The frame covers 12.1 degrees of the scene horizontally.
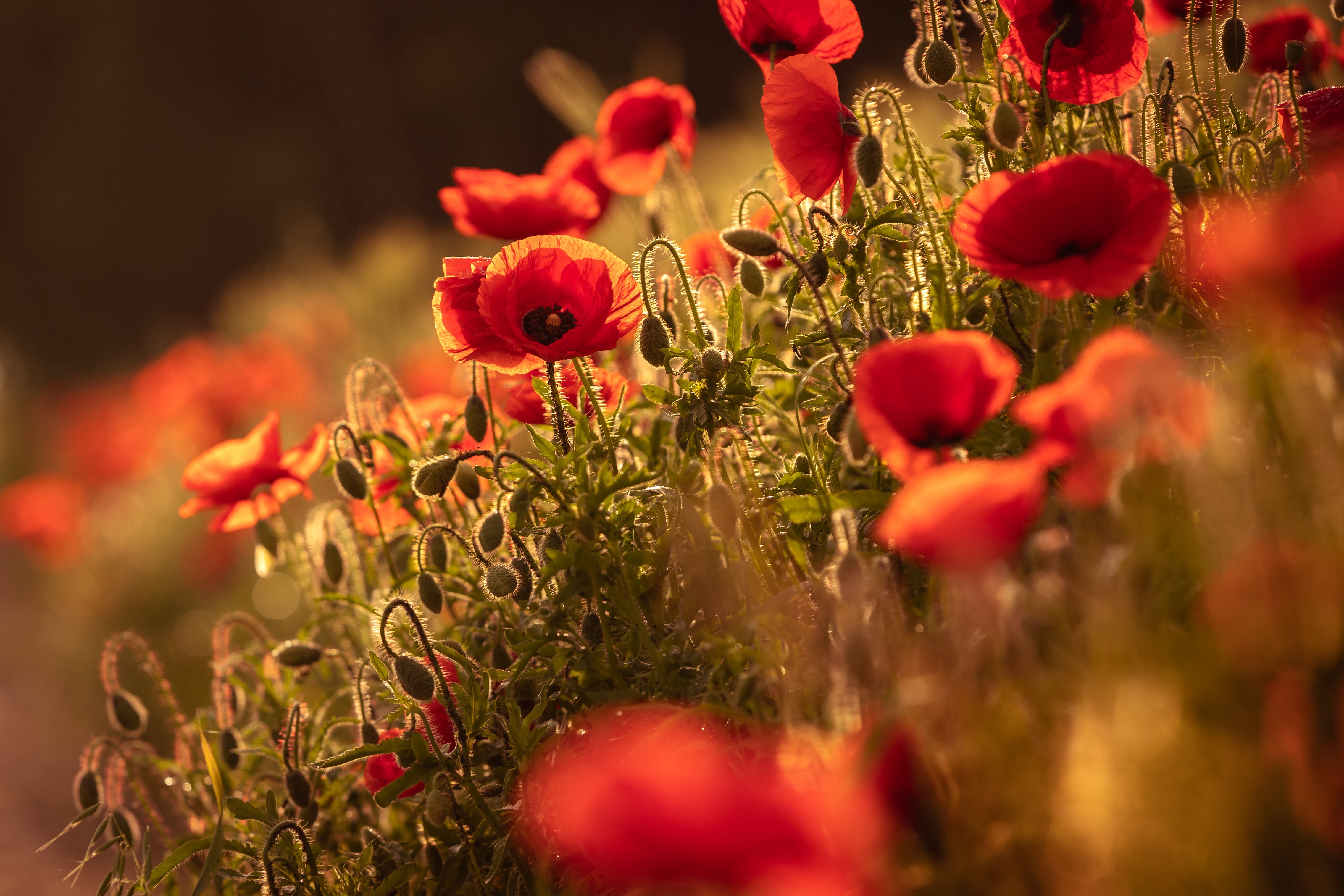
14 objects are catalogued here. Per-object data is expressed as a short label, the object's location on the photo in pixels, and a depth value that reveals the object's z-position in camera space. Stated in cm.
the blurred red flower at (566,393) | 227
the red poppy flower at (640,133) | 238
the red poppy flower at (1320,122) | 222
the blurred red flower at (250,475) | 233
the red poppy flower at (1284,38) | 233
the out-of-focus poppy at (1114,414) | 207
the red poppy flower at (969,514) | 207
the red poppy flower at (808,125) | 221
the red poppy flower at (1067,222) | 214
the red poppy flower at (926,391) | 211
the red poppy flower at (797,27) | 226
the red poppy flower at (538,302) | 221
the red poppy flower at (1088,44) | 221
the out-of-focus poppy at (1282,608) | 206
